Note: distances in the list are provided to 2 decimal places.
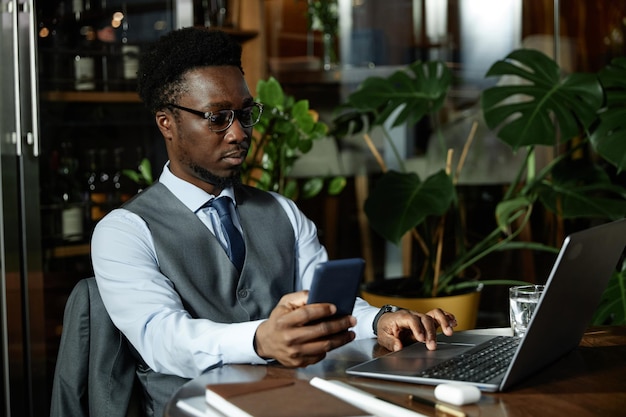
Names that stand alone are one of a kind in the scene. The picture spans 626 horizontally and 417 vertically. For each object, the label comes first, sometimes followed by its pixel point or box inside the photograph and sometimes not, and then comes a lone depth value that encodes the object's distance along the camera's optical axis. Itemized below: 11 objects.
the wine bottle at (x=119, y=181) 3.55
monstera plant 2.85
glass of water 1.58
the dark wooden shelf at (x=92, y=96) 3.30
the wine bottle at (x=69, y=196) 3.34
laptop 1.25
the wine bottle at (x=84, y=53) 3.41
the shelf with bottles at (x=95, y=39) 3.28
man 1.60
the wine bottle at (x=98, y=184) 3.47
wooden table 1.21
